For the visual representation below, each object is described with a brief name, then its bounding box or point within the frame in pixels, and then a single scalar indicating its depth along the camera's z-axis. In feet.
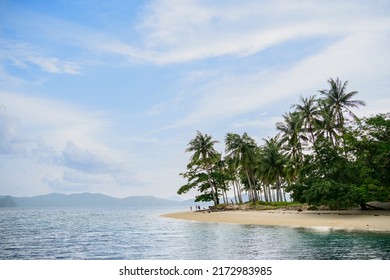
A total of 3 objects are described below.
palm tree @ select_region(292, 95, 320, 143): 133.59
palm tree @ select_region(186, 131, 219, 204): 173.47
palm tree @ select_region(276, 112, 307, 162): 144.81
